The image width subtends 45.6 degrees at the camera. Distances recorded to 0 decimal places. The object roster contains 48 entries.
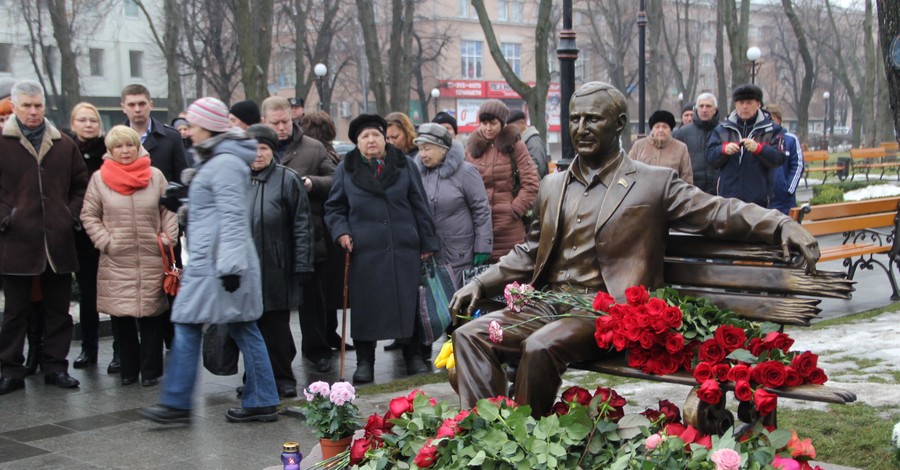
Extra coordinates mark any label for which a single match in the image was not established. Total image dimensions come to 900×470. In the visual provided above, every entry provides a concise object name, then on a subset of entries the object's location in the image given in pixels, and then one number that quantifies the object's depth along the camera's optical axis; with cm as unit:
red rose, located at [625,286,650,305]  445
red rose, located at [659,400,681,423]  450
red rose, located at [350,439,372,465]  468
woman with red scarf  768
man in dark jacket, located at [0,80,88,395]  768
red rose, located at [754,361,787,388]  405
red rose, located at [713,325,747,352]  431
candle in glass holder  493
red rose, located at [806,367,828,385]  411
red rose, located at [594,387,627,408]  450
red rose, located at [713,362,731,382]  416
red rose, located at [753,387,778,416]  399
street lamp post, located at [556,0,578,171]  951
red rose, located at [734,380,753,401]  405
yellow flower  532
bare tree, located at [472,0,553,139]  2383
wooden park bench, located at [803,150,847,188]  3184
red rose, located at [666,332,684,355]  435
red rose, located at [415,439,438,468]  422
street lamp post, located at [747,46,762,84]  2855
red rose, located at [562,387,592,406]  460
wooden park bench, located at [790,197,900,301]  1087
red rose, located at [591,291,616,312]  458
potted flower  520
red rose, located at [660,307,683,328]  436
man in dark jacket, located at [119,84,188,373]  850
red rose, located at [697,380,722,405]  410
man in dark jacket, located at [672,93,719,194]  1100
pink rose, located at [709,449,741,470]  370
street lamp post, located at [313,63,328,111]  3572
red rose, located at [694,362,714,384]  419
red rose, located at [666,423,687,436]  419
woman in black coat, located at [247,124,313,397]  733
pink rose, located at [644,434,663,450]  397
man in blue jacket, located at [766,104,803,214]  1023
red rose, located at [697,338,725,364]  427
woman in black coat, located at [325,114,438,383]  789
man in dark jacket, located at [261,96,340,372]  837
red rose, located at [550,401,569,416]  466
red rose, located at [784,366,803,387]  407
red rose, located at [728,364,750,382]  411
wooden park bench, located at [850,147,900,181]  3319
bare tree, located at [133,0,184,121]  3322
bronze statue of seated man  453
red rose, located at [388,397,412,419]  466
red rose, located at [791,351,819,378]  409
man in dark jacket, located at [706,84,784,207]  960
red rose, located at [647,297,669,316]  438
